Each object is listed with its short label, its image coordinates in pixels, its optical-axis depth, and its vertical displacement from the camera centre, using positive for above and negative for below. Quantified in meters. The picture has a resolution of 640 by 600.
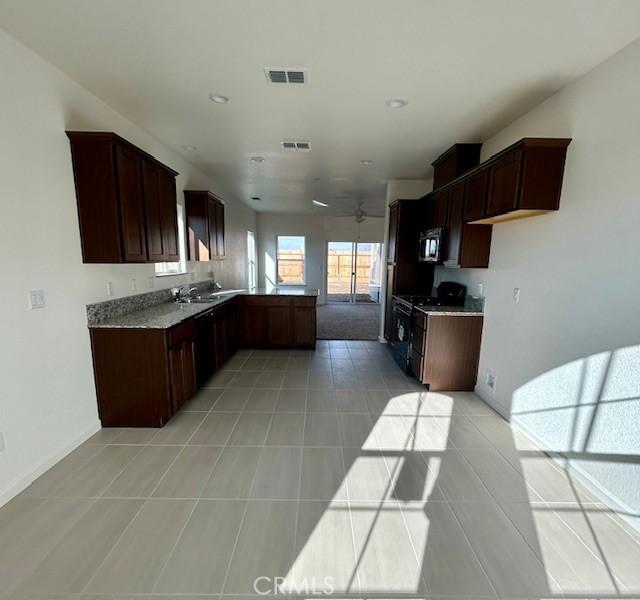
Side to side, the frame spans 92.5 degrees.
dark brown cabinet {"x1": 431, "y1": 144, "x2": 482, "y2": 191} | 3.45 +1.13
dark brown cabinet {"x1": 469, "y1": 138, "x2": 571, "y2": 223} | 2.24 +0.63
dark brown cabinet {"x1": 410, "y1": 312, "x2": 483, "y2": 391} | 3.35 -1.01
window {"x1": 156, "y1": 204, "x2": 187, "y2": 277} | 3.92 -0.13
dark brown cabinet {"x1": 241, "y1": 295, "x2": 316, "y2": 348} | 4.82 -1.06
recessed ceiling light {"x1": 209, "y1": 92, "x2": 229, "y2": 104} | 2.46 +1.25
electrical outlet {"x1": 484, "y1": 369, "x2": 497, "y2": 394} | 3.10 -1.24
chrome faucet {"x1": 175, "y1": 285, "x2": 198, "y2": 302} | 3.88 -0.54
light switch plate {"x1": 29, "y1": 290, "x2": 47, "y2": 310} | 1.97 -0.33
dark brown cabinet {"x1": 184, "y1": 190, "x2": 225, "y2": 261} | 4.21 +0.42
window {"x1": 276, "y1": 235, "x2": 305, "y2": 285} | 9.29 -0.15
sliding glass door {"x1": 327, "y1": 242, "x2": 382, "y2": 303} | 9.34 -0.41
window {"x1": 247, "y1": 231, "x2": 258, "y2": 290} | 8.27 -0.19
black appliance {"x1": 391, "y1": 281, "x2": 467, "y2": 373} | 3.76 -0.63
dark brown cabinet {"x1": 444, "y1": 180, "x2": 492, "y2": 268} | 3.23 +0.20
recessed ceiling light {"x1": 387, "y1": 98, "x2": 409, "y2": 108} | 2.48 +1.25
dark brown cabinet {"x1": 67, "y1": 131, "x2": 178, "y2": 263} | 2.29 +0.43
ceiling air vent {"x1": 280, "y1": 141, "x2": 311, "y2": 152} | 3.53 +1.26
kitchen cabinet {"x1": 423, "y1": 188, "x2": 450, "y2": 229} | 3.67 +0.63
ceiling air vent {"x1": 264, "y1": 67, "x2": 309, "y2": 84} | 2.13 +1.27
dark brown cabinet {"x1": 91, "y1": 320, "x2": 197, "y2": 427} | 2.54 -1.04
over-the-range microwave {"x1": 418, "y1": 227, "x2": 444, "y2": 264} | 3.69 +0.16
